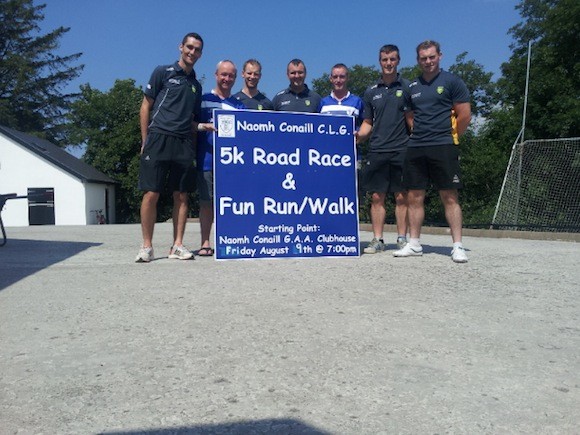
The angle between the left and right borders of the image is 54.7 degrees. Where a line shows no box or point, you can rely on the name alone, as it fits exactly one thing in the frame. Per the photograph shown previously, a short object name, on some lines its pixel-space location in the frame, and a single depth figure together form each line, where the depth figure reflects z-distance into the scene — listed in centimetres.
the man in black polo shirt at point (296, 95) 567
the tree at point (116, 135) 3544
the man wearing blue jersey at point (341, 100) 577
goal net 1191
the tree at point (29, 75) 4103
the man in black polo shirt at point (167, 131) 500
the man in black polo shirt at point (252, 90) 570
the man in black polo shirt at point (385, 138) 548
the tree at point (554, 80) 1783
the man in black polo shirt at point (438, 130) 500
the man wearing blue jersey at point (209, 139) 536
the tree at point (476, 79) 3681
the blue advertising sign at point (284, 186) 502
